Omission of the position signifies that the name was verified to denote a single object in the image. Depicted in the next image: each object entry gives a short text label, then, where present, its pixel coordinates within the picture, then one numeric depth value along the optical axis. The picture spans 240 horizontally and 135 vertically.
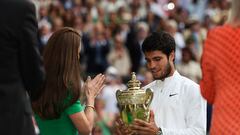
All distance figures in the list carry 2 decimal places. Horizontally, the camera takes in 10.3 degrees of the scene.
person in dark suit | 8.78
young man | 10.67
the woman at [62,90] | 10.36
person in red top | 8.91
